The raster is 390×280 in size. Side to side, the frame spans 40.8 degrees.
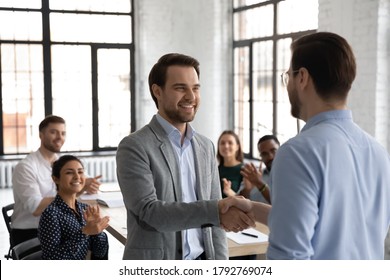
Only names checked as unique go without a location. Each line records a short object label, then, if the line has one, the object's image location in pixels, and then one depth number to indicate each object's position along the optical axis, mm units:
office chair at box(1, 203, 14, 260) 3810
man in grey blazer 1847
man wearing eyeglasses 1229
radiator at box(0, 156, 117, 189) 8562
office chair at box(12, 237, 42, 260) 2961
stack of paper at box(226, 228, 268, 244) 2871
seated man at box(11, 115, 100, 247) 3738
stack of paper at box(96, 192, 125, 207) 3904
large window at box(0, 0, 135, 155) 8938
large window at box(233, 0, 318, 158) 7125
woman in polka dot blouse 2842
